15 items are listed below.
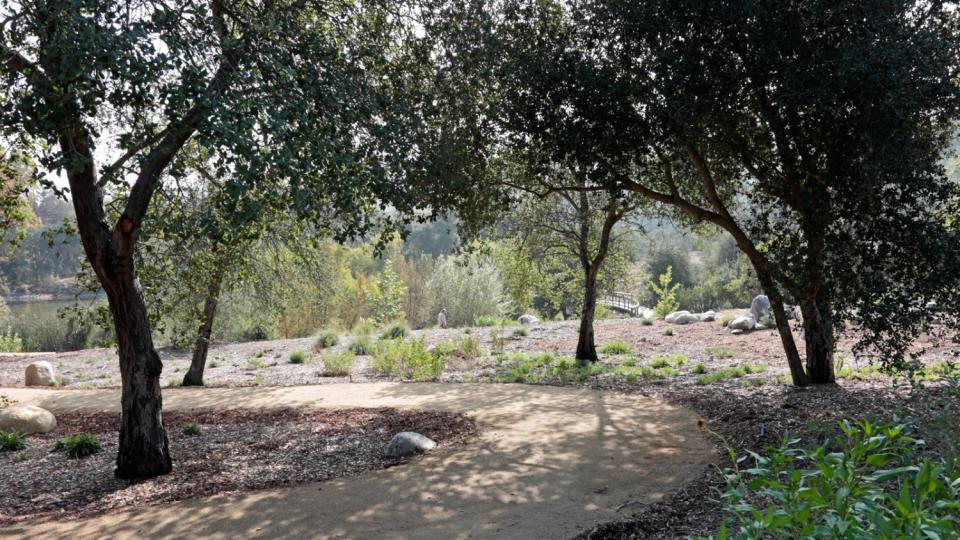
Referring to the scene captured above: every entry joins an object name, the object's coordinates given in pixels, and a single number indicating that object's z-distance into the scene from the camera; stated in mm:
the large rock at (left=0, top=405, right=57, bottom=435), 9469
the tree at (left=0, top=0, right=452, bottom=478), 4301
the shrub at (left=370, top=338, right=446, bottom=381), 12824
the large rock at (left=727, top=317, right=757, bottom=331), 17766
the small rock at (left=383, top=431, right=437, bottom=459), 7195
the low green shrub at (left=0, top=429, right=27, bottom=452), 8547
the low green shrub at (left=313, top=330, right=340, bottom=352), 19109
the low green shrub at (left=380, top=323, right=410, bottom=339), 19817
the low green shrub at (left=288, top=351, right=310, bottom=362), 16891
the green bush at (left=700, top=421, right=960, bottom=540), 1733
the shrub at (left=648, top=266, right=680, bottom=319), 23766
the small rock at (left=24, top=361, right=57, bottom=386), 15250
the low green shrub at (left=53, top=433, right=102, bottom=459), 8031
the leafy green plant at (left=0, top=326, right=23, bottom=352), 25036
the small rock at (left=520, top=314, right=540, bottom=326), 23672
